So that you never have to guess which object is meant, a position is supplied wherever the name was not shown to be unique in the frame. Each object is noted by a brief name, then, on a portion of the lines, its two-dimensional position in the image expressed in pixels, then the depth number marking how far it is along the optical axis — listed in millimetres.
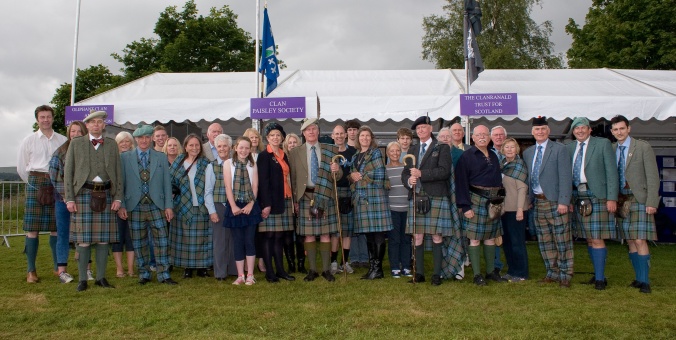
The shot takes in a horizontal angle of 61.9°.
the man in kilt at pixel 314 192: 5770
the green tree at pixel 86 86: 28141
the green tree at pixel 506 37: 27109
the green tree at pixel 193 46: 29609
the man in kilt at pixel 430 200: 5465
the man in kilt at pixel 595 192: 5258
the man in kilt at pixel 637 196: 5164
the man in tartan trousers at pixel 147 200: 5613
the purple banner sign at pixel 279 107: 7961
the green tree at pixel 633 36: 21516
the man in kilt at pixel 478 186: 5457
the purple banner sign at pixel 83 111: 8172
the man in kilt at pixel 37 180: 5840
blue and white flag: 8477
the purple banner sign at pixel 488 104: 7875
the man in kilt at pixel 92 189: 5203
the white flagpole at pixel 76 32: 9764
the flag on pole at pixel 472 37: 8375
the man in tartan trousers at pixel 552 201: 5395
